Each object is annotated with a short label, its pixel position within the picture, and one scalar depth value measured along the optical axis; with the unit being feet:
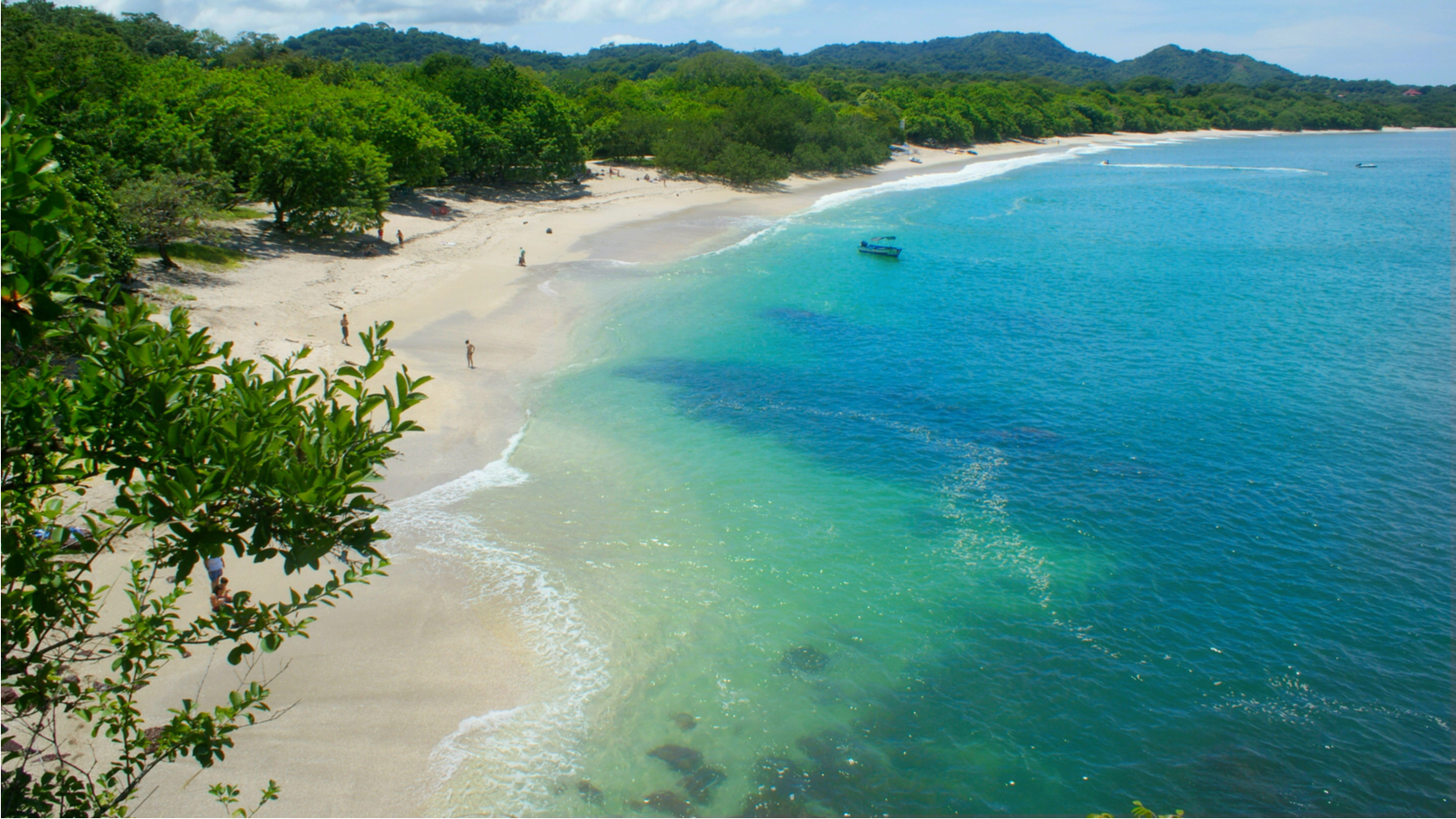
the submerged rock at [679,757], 47.93
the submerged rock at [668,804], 44.83
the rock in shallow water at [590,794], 45.19
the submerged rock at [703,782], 46.01
